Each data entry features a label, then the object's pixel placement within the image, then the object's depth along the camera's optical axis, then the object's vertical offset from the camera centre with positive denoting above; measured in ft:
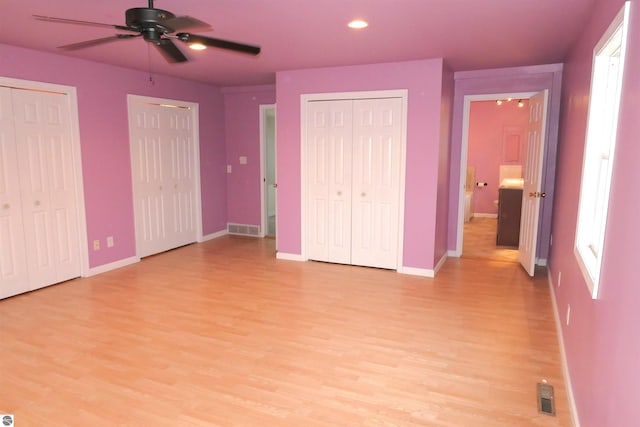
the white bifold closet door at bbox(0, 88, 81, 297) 13.55 -1.28
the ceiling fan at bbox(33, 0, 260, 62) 7.28 +2.26
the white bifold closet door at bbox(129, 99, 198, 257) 18.31 -0.86
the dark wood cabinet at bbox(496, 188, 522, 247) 21.02 -2.77
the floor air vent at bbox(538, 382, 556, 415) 7.98 -4.62
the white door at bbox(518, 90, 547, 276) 15.65 -0.78
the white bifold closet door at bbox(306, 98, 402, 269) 16.40 -0.85
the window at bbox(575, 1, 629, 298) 8.21 +0.19
